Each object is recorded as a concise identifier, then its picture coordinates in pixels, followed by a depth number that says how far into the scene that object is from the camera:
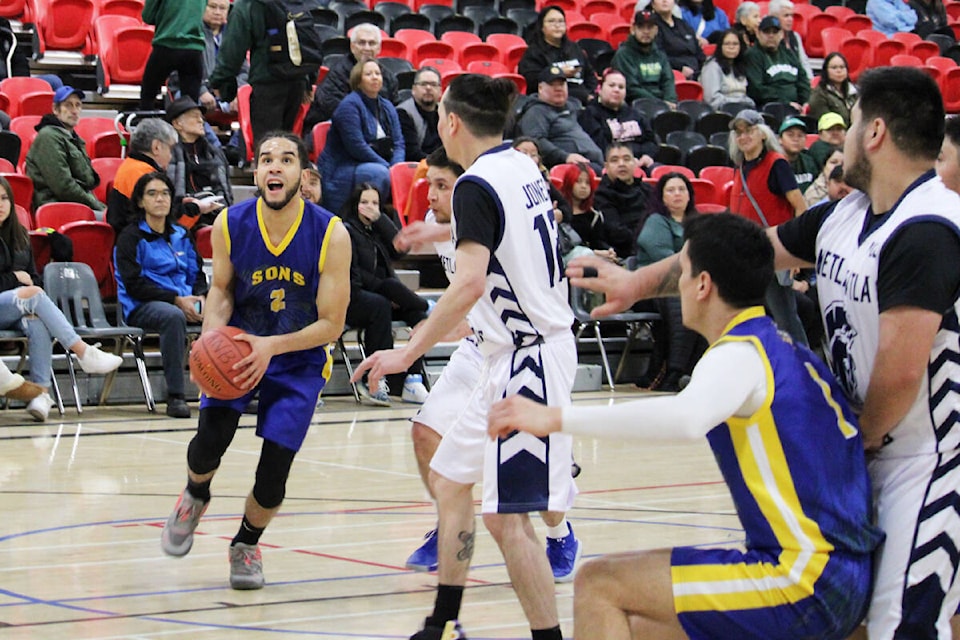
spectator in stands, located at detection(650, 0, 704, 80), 15.98
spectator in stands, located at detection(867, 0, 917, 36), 19.55
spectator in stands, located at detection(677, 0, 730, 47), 17.09
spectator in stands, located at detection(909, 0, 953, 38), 19.94
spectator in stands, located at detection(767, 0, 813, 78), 16.16
